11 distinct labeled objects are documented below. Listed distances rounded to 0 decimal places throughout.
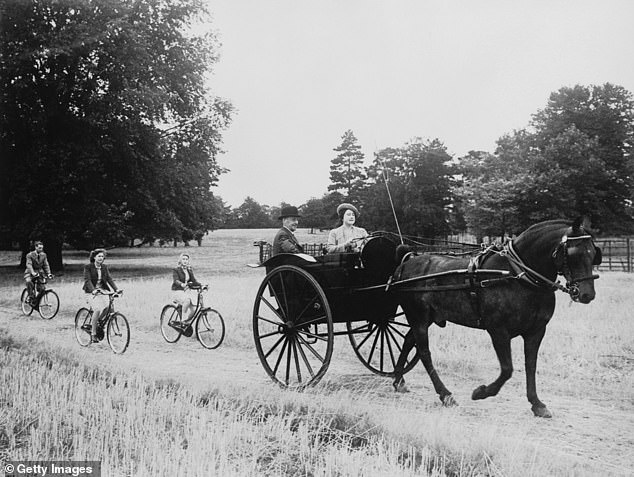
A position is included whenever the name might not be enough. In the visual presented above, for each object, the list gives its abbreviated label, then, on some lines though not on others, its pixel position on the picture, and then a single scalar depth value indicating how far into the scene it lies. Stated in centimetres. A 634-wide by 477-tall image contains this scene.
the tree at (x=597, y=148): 1584
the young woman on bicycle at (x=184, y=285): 1047
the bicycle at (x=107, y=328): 958
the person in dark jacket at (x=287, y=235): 709
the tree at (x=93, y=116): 1985
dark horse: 507
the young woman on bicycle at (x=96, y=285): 962
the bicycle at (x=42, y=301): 1352
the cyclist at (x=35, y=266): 1365
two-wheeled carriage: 675
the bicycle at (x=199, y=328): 1033
